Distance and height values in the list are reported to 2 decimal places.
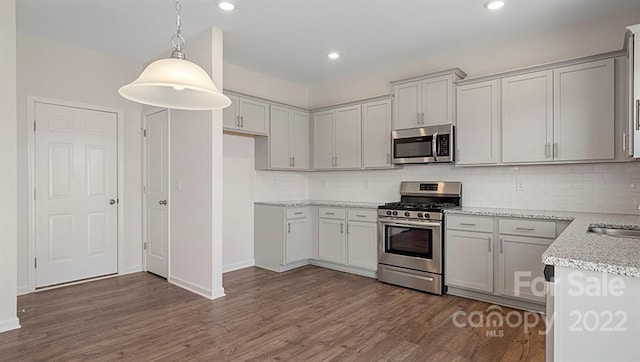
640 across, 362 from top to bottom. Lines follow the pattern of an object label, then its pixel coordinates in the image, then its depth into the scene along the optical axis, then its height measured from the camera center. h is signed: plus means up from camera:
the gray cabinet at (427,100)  3.97 +0.93
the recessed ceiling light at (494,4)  3.03 +1.52
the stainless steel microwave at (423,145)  3.97 +0.40
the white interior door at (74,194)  3.91 -0.17
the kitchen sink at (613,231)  2.41 -0.36
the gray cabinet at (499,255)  3.17 -0.74
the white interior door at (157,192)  4.30 -0.16
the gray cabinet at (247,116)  4.35 +0.81
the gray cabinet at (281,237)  4.69 -0.79
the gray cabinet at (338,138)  4.90 +0.59
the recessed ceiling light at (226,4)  3.01 +1.52
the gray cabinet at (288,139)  4.96 +0.59
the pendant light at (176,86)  1.72 +0.49
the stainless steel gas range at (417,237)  3.76 -0.66
